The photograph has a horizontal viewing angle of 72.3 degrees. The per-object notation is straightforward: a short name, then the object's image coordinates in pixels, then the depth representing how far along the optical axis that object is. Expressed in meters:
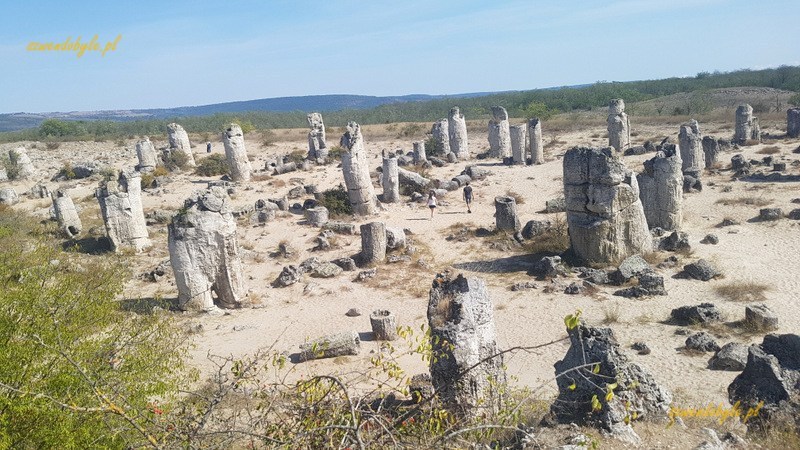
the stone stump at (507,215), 17.00
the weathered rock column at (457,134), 31.94
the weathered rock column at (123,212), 16.98
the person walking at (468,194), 20.22
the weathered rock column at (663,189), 15.56
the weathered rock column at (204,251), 12.19
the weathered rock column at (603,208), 13.36
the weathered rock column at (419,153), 30.27
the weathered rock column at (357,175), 20.30
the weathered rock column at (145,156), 31.00
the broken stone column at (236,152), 27.11
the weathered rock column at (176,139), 33.25
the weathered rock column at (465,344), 6.98
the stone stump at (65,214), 19.08
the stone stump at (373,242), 15.31
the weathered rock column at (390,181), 22.05
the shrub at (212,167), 29.73
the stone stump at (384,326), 10.82
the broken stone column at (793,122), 27.41
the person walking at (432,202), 19.52
